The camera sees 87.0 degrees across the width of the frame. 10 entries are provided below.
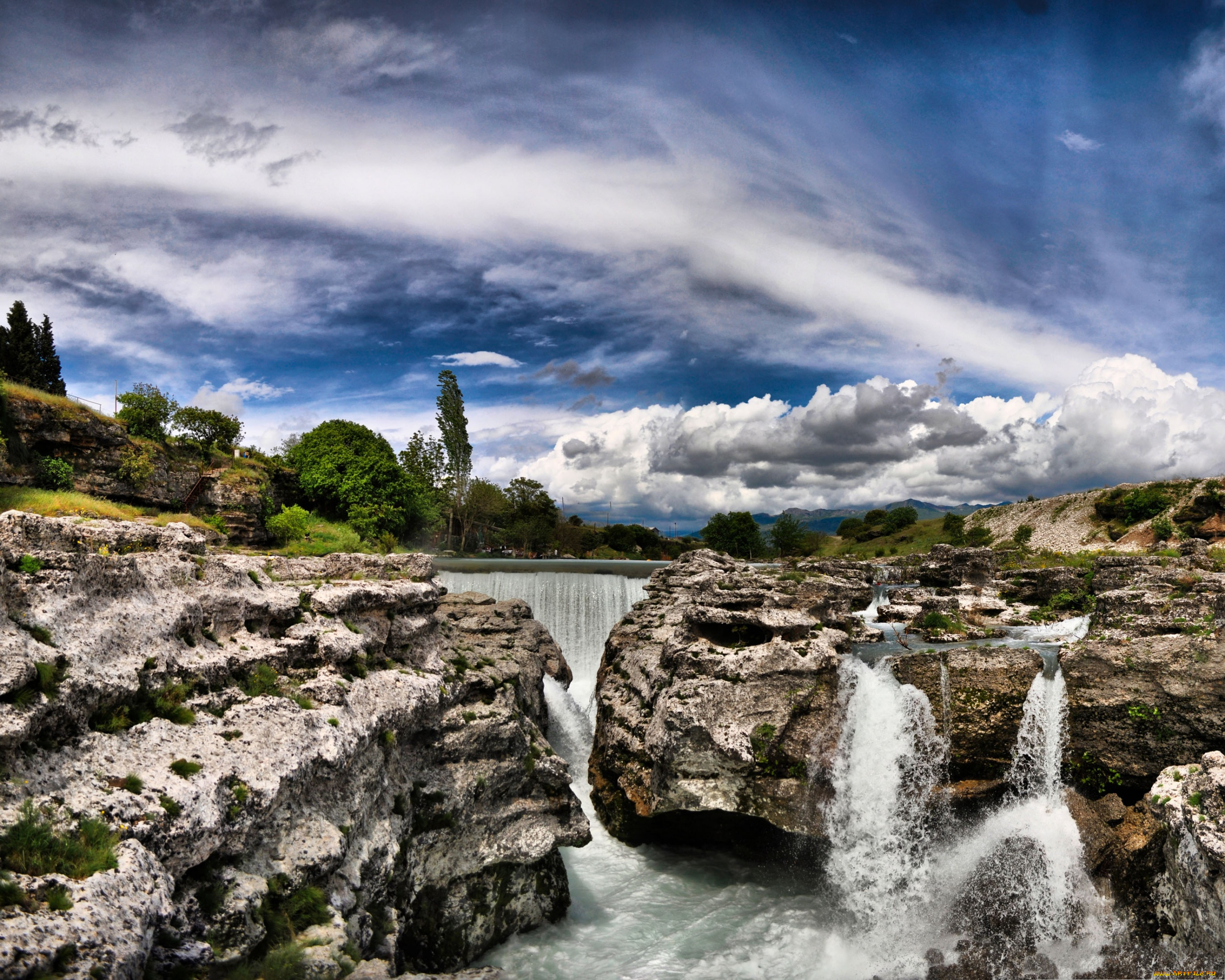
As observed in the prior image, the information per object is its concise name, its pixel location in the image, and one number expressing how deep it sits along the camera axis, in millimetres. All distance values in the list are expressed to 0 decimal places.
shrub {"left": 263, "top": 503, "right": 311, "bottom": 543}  35594
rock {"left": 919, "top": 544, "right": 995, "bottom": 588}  34031
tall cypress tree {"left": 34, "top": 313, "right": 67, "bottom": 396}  62188
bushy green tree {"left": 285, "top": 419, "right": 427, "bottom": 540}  48562
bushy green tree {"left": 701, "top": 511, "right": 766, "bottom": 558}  87500
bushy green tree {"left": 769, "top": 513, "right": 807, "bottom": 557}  89312
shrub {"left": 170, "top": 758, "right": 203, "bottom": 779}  8477
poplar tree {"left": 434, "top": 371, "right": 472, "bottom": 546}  78000
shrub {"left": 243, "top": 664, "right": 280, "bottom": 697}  10945
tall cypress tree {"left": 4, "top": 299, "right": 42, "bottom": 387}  57469
